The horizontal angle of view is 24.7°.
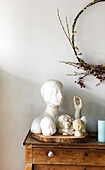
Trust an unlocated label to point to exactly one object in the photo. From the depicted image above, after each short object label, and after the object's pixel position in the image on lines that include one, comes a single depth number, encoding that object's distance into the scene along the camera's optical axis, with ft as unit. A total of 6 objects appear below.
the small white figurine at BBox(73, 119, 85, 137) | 5.77
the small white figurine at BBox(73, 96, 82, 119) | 6.68
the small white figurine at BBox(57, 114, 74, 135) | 6.00
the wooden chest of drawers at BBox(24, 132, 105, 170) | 5.74
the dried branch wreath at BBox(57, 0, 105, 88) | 7.07
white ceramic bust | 6.20
